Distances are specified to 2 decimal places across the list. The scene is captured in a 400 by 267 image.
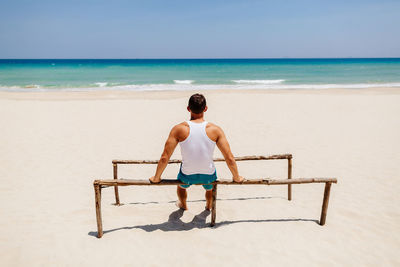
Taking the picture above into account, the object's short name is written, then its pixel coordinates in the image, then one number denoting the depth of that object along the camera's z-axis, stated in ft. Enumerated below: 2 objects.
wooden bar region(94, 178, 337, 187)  10.82
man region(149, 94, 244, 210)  10.12
